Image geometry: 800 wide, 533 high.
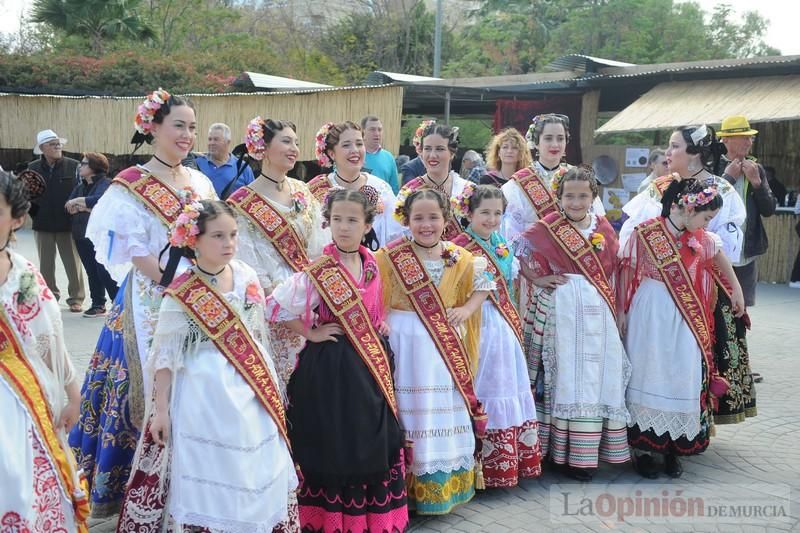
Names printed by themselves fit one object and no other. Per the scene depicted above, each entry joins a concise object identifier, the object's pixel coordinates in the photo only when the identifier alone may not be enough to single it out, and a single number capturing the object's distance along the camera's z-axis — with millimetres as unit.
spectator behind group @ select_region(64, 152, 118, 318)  9062
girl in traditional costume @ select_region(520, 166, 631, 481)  4535
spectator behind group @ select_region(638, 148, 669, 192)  8361
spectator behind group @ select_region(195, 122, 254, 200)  7566
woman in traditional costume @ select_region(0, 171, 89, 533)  2764
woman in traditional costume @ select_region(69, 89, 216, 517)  3768
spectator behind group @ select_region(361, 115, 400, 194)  6480
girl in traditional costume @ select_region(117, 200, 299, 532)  3154
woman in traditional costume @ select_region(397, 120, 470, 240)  4977
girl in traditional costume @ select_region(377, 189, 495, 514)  3965
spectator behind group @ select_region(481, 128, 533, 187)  5363
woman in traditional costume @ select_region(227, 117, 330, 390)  4176
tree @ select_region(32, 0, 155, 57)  23547
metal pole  21047
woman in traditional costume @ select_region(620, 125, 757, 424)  4969
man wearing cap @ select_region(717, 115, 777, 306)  6188
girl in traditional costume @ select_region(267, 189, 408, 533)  3619
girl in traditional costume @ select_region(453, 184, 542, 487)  4297
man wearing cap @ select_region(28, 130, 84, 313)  9523
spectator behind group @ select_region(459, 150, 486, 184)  5793
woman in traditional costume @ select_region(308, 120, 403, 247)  4844
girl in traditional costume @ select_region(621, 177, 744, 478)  4617
